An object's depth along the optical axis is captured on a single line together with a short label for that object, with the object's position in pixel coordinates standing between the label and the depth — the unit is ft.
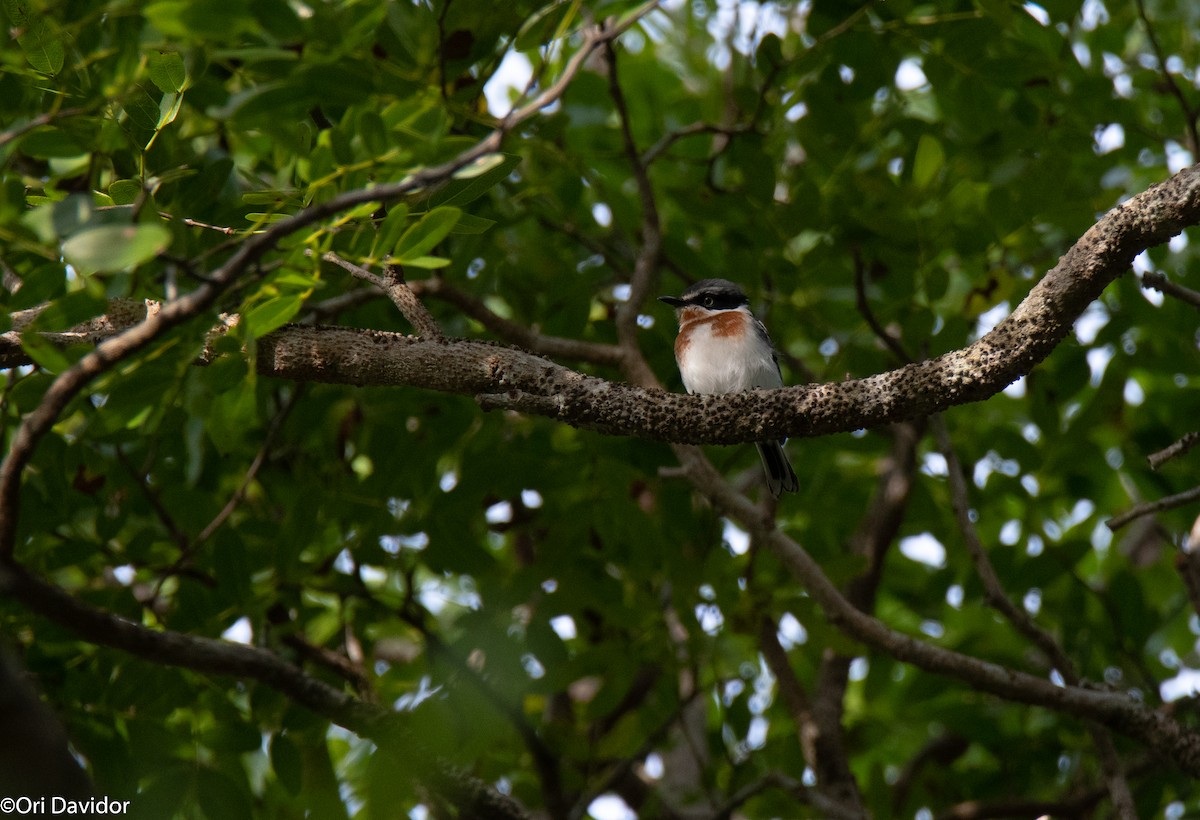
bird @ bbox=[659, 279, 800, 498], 41.83
